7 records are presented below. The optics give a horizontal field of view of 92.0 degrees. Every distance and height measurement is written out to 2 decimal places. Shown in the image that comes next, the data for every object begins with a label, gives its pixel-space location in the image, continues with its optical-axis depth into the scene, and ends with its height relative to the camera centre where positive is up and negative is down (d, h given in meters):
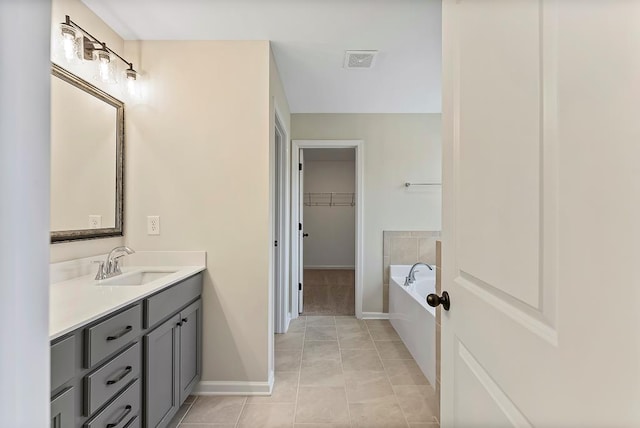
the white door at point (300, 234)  3.67 -0.22
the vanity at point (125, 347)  1.03 -0.56
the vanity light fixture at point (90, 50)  1.56 +0.91
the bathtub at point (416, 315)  2.21 -0.85
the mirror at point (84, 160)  1.57 +0.31
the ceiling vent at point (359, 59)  2.24 +1.19
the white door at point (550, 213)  0.40 +0.01
